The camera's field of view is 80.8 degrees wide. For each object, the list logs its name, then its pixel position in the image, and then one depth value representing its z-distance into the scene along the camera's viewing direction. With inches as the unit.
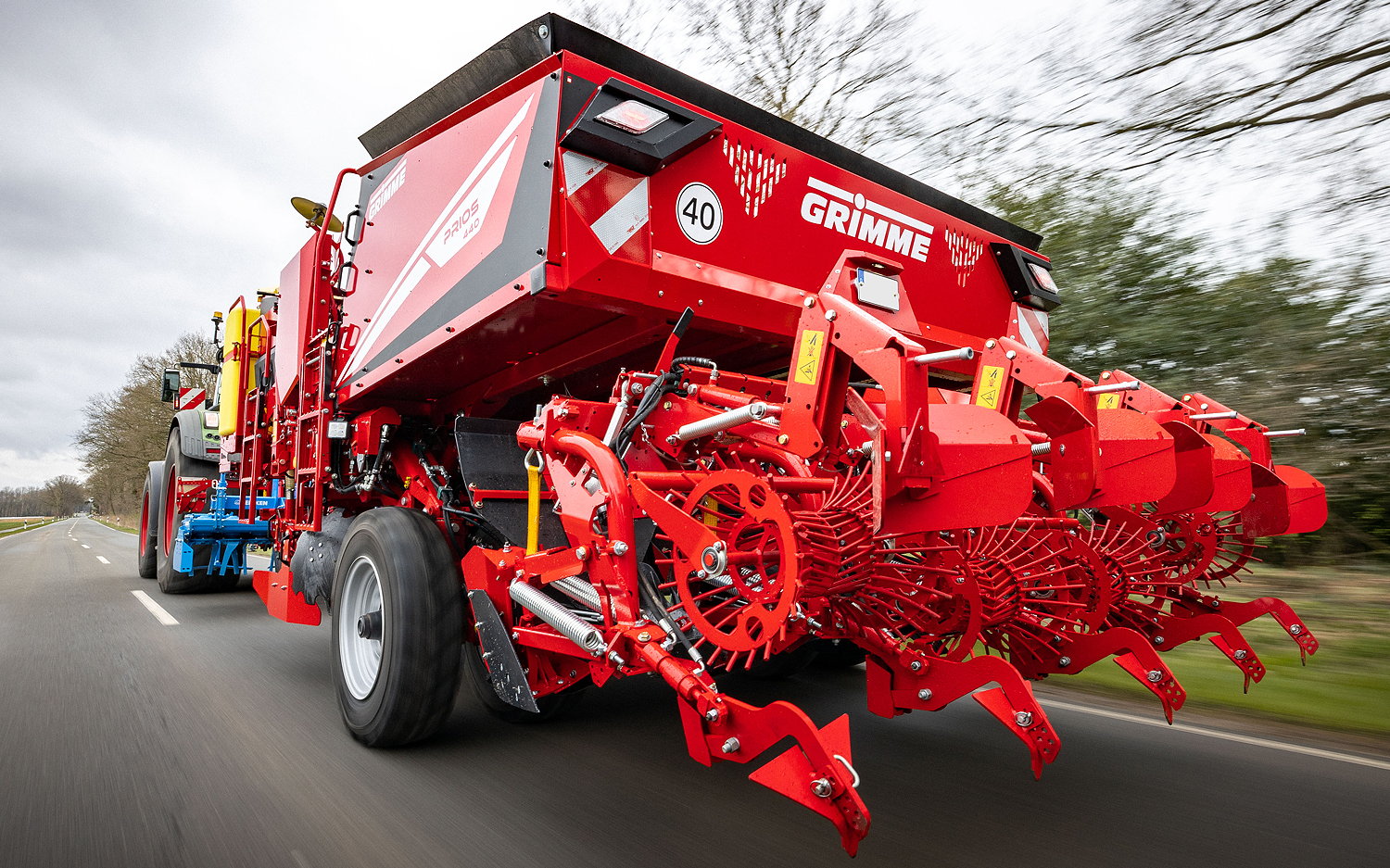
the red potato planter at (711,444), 88.7
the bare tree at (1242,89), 225.3
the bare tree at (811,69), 330.3
